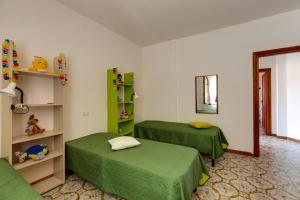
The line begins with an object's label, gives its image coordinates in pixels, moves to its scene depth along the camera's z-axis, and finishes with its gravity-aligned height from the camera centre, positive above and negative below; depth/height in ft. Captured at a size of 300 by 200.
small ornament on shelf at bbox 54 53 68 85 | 6.71 +1.55
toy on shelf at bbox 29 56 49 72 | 6.01 +1.52
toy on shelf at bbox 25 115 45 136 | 6.23 -1.17
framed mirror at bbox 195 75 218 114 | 10.96 +0.38
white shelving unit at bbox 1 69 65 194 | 6.04 -1.21
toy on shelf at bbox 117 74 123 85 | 10.30 +1.39
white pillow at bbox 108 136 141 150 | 6.45 -1.96
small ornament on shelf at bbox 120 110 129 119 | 10.67 -1.13
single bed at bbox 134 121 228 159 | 8.57 -2.38
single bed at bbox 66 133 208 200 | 4.39 -2.41
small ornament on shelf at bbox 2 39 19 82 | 5.20 +1.45
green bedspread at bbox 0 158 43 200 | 3.38 -2.18
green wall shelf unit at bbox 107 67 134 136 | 9.73 -0.20
